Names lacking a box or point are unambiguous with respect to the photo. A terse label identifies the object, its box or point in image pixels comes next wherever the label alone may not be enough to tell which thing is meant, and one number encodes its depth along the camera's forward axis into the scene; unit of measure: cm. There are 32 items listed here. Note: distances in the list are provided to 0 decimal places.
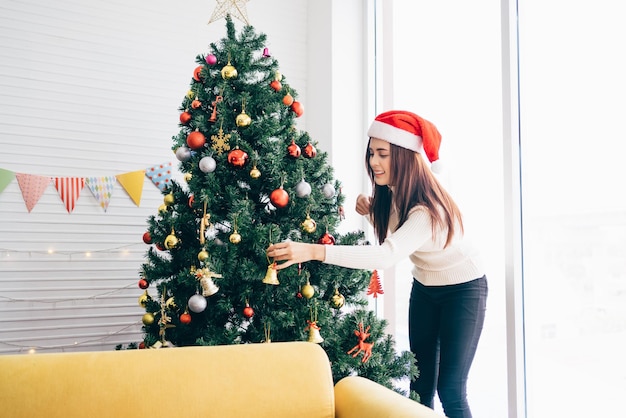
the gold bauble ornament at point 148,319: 192
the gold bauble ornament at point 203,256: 175
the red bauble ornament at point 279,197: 183
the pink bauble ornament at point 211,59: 198
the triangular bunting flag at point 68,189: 277
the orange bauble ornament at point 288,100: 202
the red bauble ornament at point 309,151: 201
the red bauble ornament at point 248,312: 181
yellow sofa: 122
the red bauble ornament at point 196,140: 188
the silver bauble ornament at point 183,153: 194
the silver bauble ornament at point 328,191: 203
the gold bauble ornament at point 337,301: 194
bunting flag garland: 268
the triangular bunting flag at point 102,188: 284
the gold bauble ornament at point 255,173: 186
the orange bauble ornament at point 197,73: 201
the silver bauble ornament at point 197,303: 176
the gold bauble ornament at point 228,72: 191
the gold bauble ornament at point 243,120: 188
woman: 196
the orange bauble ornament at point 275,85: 199
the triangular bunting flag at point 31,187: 268
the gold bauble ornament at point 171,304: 189
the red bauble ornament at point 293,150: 194
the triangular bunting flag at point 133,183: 292
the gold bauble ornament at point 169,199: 196
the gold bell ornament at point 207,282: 173
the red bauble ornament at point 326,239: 194
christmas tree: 182
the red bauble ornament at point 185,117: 198
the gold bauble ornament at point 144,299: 199
